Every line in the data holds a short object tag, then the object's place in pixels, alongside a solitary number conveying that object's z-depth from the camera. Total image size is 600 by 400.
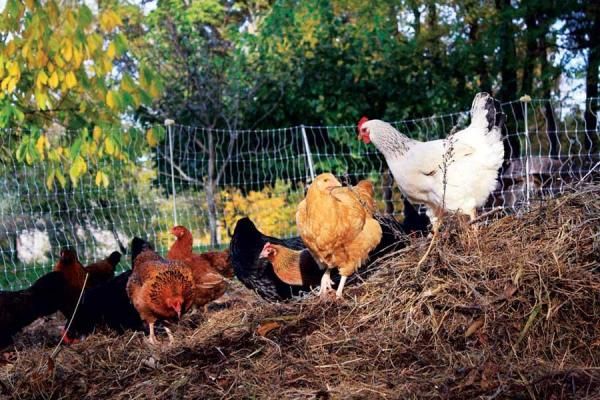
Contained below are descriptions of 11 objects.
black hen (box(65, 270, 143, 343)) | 5.21
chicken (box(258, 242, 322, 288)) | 5.34
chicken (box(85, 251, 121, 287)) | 6.36
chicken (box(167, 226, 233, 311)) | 5.56
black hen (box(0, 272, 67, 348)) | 4.99
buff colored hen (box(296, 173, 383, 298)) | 4.54
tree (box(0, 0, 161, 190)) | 4.96
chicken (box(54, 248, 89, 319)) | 5.50
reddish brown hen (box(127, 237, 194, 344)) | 4.89
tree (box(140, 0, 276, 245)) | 12.62
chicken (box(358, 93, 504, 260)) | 5.43
